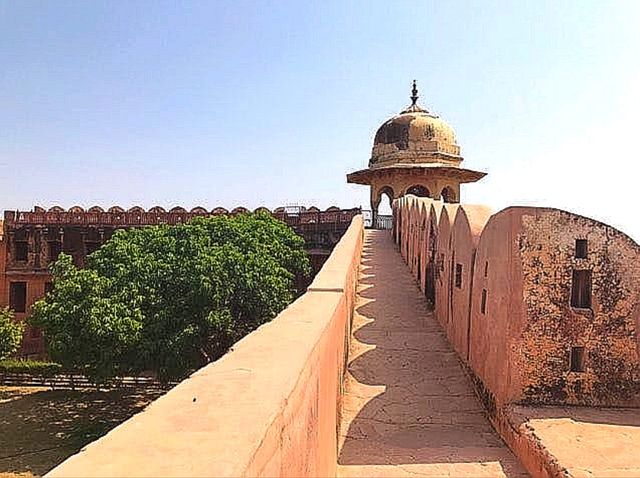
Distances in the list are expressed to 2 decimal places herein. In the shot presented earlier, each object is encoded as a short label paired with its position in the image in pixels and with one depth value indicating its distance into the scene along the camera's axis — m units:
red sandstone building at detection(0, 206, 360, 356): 27.84
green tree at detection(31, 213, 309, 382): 15.23
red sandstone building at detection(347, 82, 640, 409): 5.40
